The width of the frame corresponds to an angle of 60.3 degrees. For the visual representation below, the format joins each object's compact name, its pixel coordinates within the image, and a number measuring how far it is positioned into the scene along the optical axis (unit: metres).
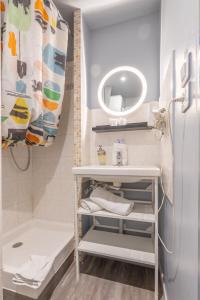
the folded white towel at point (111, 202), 1.28
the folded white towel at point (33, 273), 1.03
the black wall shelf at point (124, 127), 1.55
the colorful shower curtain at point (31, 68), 1.12
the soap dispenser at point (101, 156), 1.69
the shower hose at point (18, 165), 1.71
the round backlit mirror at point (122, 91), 1.64
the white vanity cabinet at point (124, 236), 1.17
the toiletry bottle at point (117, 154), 1.58
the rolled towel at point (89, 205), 1.35
